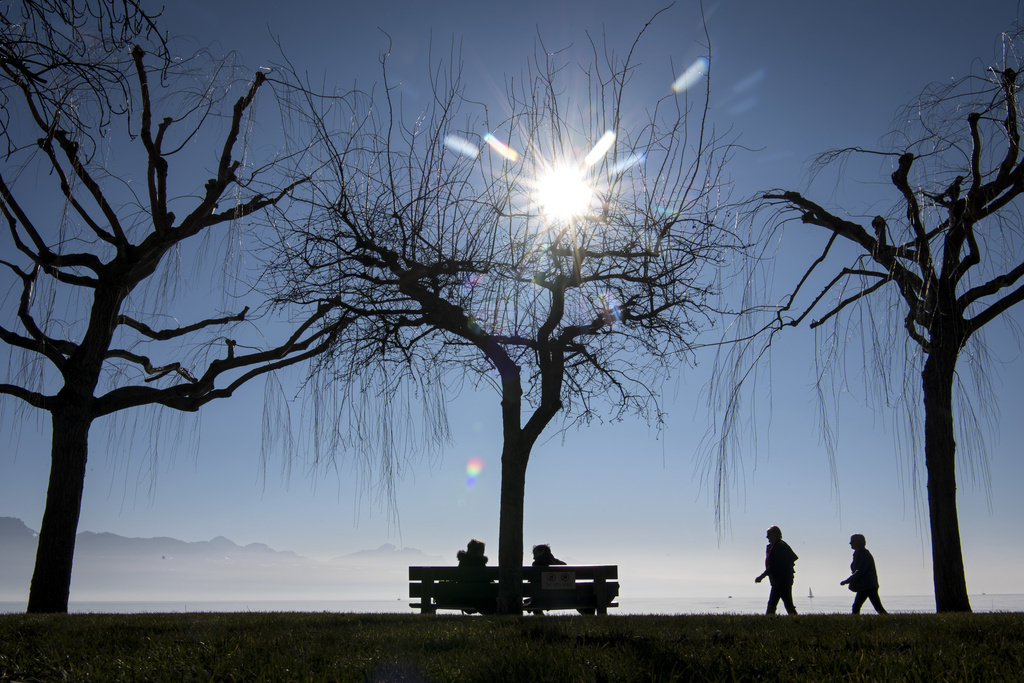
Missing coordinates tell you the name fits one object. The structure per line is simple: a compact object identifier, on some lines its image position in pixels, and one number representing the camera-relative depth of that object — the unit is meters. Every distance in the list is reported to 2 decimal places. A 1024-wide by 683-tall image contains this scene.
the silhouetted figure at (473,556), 12.21
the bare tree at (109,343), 8.92
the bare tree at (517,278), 7.64
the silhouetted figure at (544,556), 12.56
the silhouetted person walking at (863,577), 10.95
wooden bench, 10.70
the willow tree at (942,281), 6.94
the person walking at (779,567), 11.30
